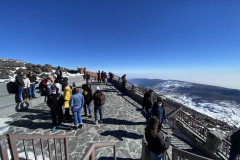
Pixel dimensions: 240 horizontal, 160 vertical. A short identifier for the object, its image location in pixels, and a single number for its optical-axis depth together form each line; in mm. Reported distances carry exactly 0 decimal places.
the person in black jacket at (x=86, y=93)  4953
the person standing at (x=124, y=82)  11717
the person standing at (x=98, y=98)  4488
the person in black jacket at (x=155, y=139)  2105
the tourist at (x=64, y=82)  6952
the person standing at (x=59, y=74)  7926
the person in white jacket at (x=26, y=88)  6152
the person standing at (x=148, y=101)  4848
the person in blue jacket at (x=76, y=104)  4024
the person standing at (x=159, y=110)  4094
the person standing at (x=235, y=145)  2390
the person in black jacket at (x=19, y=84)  5704
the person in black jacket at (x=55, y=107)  3955
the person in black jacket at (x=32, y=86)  6790
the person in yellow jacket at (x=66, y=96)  4423
